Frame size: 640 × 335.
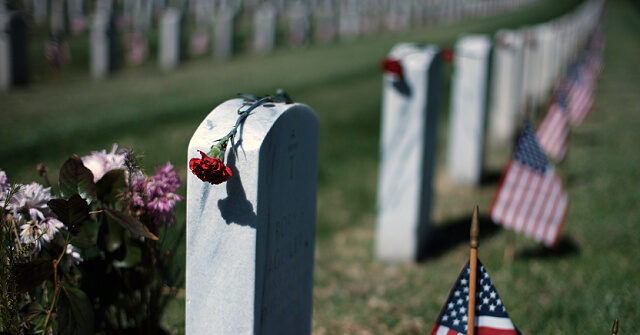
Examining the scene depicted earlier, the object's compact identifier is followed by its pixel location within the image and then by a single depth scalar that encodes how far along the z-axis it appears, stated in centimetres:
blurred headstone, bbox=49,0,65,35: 1553
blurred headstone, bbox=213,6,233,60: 1636
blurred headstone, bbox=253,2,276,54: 1827
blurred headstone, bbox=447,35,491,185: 732
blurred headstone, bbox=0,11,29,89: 998
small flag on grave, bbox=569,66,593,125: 902
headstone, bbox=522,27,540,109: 1024
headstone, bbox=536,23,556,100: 1207
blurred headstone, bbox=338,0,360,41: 2353
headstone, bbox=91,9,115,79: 1248
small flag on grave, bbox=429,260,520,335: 269
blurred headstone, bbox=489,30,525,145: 916
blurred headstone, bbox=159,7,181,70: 1430
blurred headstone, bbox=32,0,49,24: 1598
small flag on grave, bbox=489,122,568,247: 521
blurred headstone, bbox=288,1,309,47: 1992
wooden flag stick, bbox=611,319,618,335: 244
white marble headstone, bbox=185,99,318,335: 261
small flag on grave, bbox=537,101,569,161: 683
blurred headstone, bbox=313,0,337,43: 2205
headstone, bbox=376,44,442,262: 536
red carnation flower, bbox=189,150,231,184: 239
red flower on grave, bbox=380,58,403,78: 525
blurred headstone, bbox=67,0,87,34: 1547
